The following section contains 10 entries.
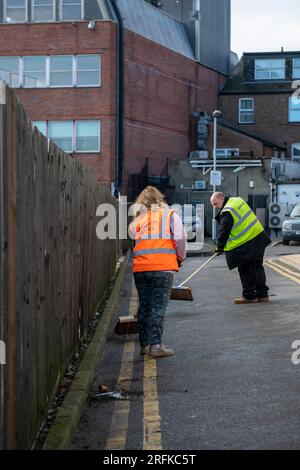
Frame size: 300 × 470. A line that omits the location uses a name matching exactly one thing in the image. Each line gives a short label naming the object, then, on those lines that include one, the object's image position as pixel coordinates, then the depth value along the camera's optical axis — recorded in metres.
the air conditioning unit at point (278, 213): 40.50
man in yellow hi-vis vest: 12.44
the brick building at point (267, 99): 50.44
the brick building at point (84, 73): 39.16
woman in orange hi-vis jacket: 8.57
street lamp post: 35.28
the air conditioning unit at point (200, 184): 43.06
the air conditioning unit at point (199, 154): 44.19
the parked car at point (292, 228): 31.55
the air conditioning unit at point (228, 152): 44.61
